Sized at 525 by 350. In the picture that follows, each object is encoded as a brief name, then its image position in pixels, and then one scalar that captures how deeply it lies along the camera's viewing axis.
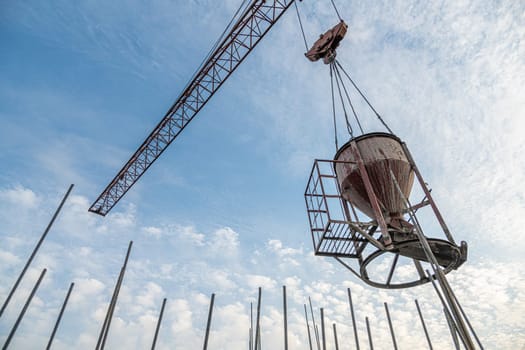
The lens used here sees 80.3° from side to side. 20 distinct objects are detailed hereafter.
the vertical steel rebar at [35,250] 9.92
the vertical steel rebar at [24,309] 11.69
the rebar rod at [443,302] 4.18
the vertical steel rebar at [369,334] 15.40
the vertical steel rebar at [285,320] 13.67
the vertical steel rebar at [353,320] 14.83
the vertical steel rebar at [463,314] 3.80
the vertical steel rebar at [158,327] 13.11
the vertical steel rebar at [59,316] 14.00
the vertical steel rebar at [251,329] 18.12
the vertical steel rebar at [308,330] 17.74
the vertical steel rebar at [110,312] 10.28
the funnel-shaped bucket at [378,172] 7.19
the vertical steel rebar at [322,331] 15.74
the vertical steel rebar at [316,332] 17.15
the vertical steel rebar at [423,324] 14.72
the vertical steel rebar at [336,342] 16.67
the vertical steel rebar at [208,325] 11.87
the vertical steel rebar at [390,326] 15.14
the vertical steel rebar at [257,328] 13.62
